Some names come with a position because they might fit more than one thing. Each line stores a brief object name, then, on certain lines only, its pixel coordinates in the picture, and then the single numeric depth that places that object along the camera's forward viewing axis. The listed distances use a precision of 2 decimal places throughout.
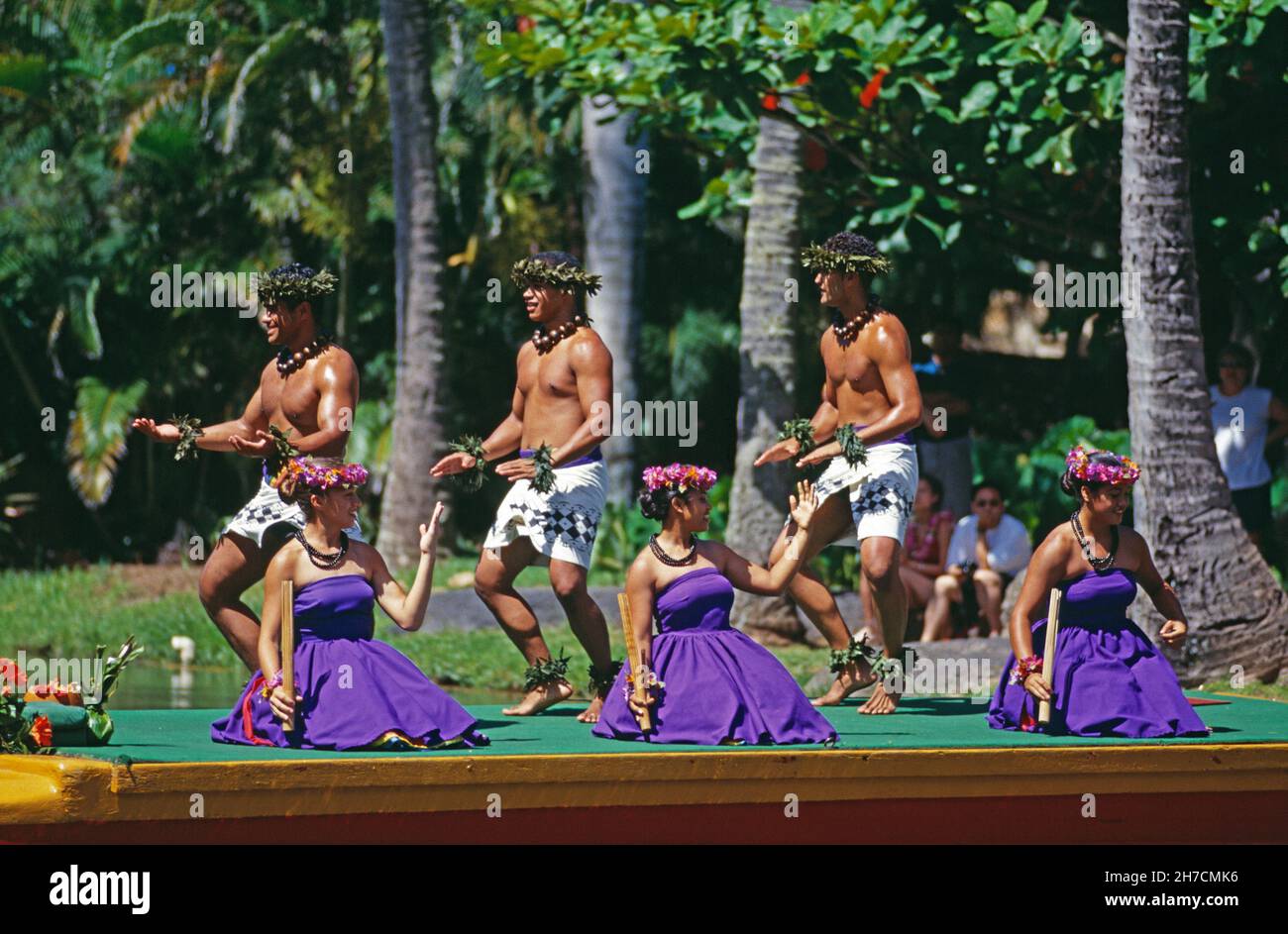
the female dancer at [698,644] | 15.05
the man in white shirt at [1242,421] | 25.37
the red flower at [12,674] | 14.84
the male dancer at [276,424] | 16.25
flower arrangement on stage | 14.11
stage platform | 13.10
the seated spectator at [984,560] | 24.81
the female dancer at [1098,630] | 15.72
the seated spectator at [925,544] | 25.72
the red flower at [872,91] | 25.02
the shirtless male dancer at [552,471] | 16.83
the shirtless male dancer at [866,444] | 17.50
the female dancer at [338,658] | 14.48
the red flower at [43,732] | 14.23
